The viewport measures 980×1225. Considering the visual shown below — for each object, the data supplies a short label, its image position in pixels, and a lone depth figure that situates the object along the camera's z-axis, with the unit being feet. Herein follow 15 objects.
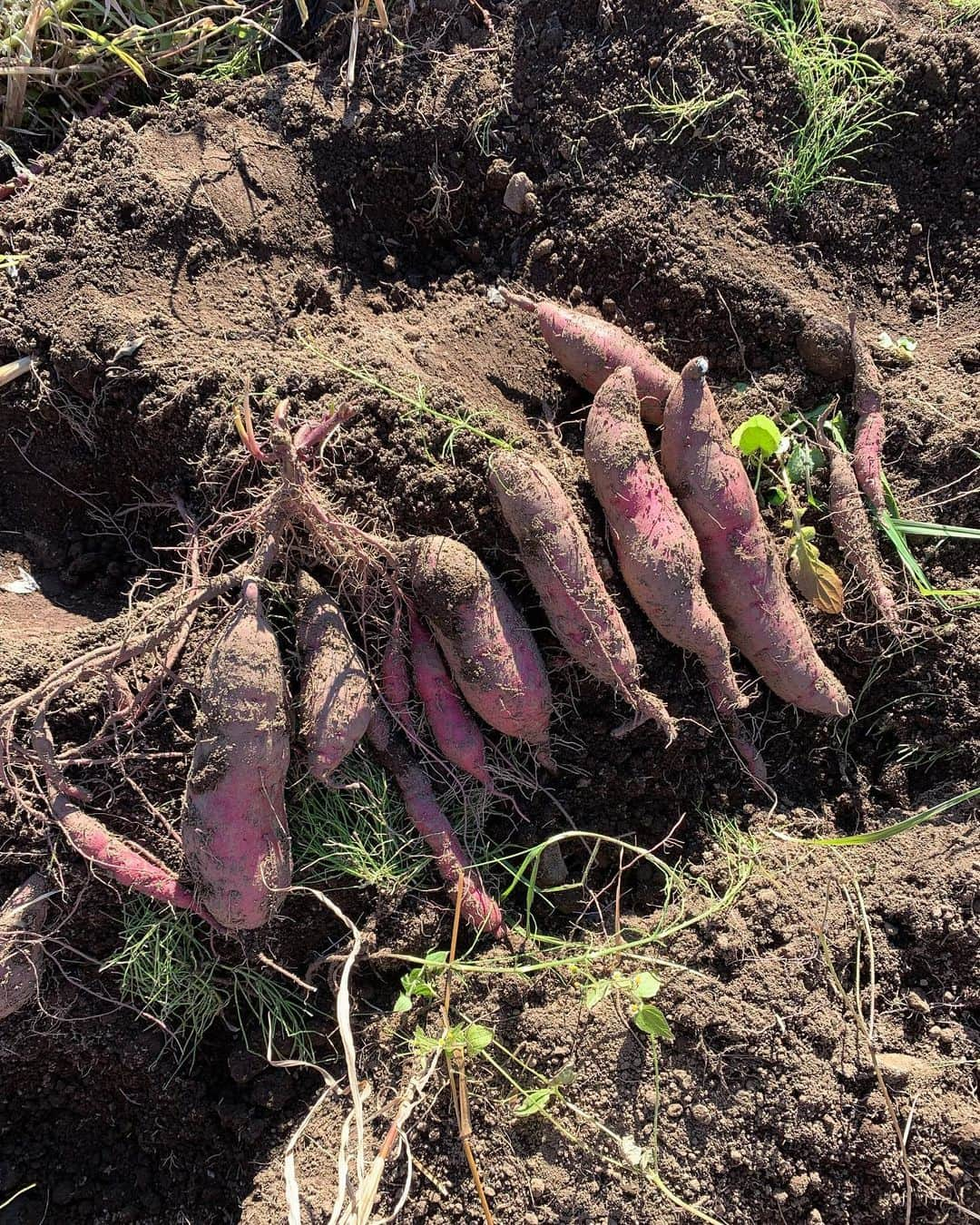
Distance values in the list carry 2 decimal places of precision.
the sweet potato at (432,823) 3.38
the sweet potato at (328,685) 3.32
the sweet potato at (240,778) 3.27
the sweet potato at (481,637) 3.33
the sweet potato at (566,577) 3.34
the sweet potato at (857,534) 3.49
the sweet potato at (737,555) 3.42
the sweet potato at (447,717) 3.43
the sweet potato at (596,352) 3.44
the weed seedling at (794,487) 3.50
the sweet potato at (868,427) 3.53
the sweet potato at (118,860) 3.31
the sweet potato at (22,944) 3.30
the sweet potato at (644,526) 3.39
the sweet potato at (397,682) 3.42
